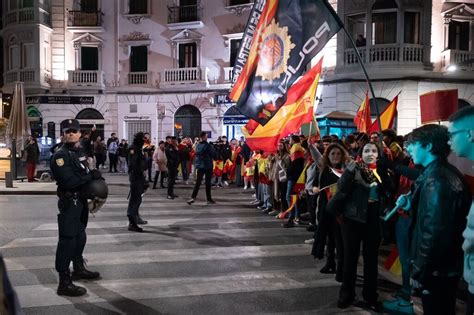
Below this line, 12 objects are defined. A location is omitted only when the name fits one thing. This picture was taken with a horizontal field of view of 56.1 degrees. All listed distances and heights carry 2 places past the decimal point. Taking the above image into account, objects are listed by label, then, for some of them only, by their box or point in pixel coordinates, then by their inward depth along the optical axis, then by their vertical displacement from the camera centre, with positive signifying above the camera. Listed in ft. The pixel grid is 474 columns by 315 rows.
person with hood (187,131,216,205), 40.65 -1.98
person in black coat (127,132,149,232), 29.04 -2.44
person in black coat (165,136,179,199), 45.16 -2.18
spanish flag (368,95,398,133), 34.37 +2.07
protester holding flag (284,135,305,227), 31.32 -1.83
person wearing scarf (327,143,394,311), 15.56 -2.89
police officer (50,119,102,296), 17.16 -2.36
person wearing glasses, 8.79 -0.08
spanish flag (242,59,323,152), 23.72 +1.54
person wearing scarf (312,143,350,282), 18.85 -3.29
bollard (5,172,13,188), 50.78 -4.56
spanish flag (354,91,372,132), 36.13 +2.11
